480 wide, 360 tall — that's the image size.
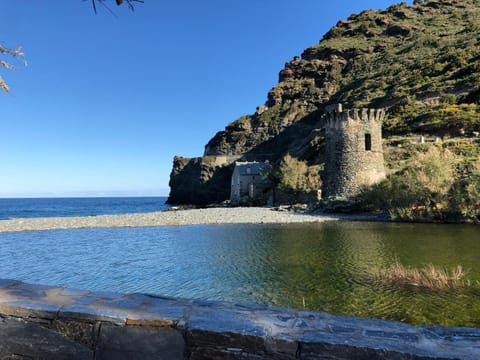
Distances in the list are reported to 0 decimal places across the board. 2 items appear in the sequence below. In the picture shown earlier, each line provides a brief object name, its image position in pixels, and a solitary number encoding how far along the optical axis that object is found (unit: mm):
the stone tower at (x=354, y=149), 32719
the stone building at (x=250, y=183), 53475
